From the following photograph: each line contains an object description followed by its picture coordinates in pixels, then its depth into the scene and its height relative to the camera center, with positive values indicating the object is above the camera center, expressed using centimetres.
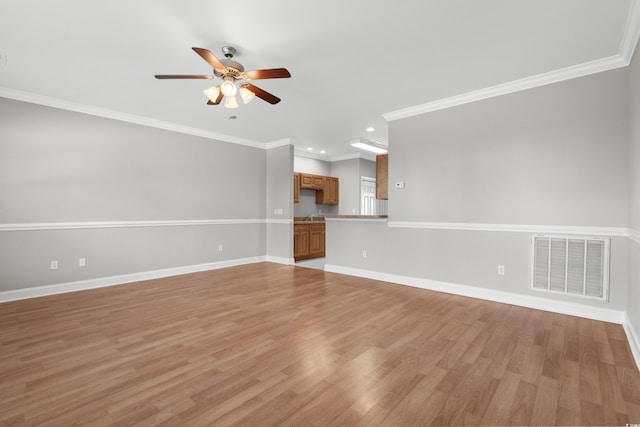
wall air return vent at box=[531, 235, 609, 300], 296 -59
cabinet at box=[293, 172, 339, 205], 732 +59
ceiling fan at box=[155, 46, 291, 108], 258 +122
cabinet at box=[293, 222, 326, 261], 679 -80
